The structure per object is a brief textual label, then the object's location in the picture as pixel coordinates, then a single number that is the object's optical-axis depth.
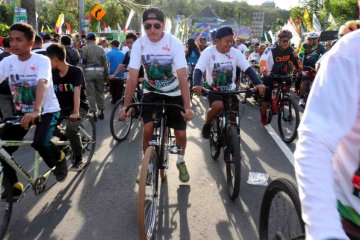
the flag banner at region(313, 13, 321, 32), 18.25
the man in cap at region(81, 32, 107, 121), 8.88
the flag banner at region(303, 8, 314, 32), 19.96
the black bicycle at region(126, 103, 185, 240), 3.06
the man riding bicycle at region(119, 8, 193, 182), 4.06
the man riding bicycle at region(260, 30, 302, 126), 7.60
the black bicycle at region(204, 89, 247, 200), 4.19
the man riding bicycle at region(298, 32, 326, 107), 10.89
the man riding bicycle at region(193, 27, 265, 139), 5.03
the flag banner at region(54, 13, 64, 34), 16.47
